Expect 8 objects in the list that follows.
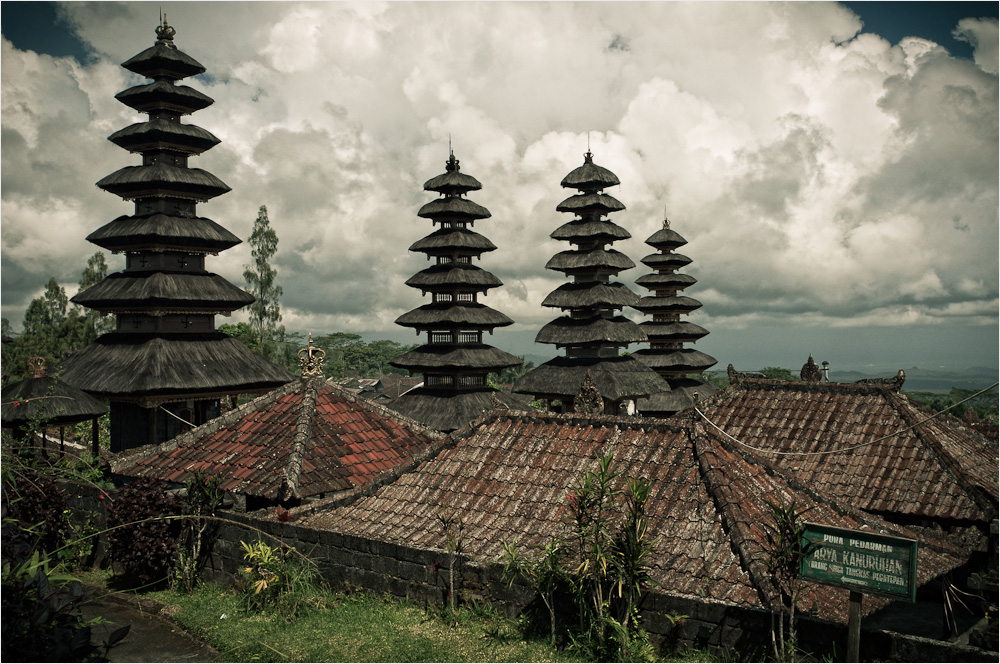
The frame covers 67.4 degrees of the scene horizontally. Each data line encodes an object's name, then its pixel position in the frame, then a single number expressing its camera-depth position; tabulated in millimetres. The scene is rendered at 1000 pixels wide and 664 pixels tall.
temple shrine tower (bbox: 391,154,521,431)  32125
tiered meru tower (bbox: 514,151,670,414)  31422
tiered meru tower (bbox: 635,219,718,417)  39062
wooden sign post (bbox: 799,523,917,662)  6738
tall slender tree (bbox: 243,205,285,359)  50125
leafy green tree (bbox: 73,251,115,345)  48812
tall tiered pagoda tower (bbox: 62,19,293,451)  25750
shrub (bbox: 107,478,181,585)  11844
